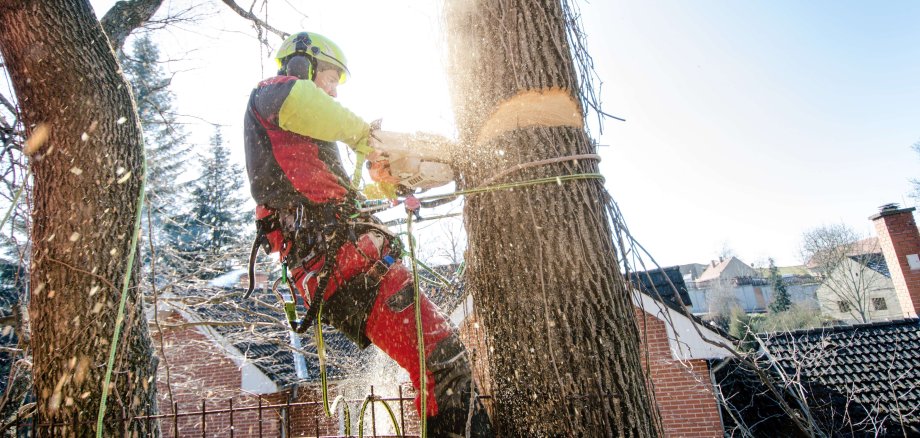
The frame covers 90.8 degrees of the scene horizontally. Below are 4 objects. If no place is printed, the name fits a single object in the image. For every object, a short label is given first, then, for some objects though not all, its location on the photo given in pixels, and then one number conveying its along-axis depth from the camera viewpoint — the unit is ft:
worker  6.11
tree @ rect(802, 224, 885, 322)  92.22
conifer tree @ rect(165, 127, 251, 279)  71.56
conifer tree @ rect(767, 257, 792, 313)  122.01
